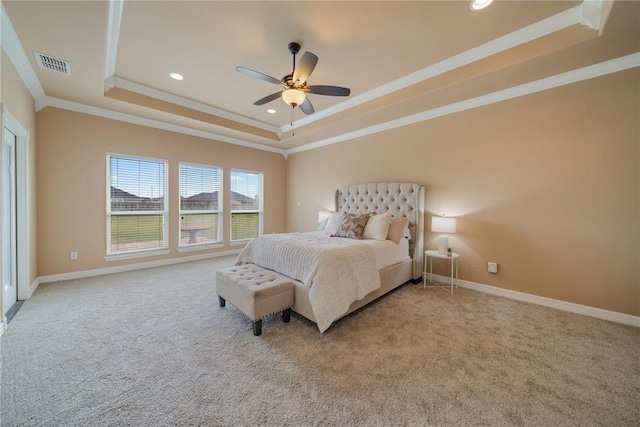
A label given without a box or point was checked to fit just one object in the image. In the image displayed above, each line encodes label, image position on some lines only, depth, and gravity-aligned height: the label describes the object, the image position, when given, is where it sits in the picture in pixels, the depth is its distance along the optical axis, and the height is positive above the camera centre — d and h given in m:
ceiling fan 2.41 +1.39
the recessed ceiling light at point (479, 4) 2.10 +1.84
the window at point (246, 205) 5.96 +0.11
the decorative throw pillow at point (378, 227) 3.64 -0.26
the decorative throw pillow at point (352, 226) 3.73 -0.26
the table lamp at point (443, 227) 3.44 -0.23
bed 2.44 -0.57
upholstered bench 2.31 -0.85
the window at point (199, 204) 5.14 +0.09
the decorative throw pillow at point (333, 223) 4.08 -0.23
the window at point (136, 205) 4.32 +0.05
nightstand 3.46 -0.94
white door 2.80 -0.20
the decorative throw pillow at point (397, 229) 3.64 -0.28
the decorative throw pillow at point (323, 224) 4.71 -0.29
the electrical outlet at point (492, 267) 3.39 -0.78
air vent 2.60 +1.61
